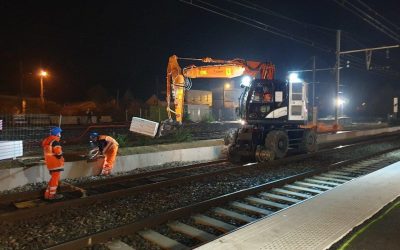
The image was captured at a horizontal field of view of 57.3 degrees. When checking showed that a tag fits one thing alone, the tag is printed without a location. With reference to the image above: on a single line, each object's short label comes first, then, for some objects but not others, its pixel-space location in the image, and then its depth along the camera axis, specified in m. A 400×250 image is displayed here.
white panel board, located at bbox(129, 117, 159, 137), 16.08
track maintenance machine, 13.99
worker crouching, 11.00
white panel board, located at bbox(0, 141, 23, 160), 11.01
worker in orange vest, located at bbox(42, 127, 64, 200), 8.11
